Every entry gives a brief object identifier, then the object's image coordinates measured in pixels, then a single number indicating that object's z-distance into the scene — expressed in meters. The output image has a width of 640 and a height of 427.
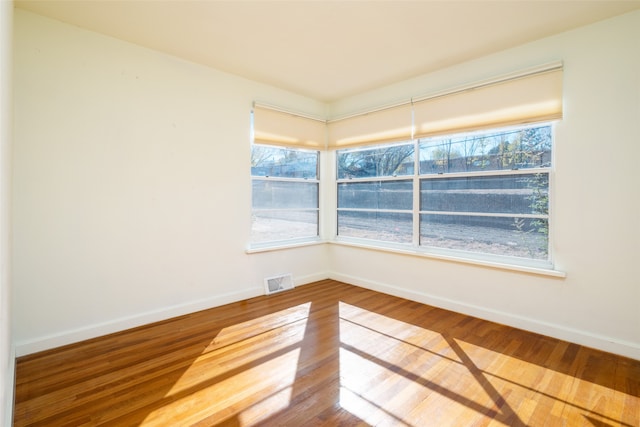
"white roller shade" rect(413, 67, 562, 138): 2.84
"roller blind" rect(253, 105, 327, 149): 3.90
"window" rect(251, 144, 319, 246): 4.03
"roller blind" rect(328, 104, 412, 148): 3.85
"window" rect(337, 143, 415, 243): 4.01
